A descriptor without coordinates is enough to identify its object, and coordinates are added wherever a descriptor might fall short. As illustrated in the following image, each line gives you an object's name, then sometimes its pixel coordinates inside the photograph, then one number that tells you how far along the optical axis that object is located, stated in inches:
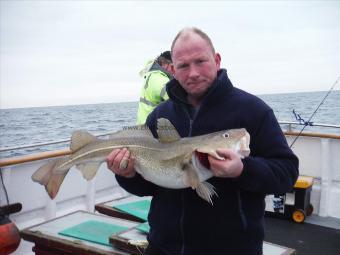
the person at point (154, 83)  172.7
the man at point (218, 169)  84.3
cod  82.7
